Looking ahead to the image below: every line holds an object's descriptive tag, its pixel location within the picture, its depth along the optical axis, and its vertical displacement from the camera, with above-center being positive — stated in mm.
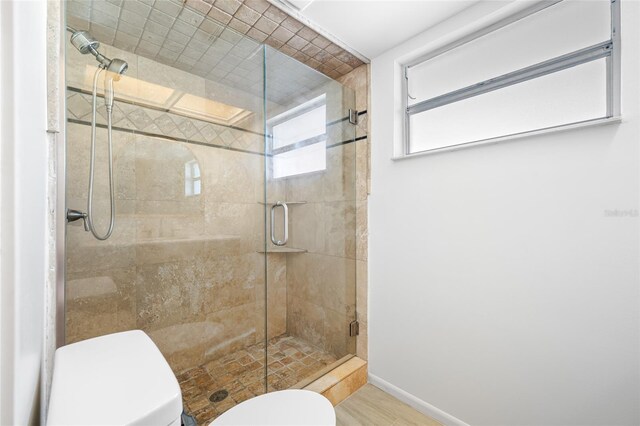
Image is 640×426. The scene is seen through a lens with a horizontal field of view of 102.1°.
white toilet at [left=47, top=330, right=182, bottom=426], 563 -443
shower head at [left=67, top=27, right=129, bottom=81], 1320 +896
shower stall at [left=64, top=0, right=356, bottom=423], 1565 +6
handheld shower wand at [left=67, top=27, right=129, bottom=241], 1367 +713
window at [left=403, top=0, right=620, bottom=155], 1135 +697
